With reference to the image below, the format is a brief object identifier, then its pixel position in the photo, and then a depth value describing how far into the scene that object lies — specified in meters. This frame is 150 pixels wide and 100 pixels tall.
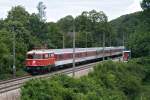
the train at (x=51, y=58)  40.70
